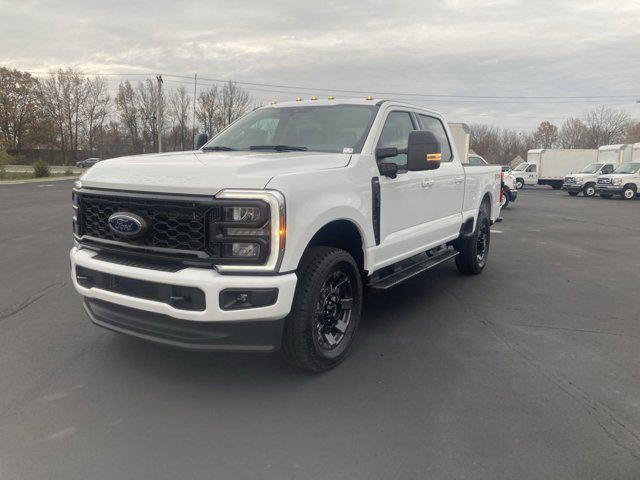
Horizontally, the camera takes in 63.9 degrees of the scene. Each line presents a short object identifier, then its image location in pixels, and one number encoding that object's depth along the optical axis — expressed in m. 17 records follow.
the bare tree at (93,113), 71.12
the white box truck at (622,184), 26.61
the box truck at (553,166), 36.41
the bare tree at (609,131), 80.31
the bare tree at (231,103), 67.88
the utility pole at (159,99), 45.81
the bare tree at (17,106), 63.50
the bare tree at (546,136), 97.31
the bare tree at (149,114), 68.81
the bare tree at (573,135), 88.69
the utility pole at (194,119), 66.60
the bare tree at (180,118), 69.75
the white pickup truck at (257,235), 3.14
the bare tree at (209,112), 67.56
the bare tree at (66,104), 67.62
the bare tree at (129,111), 71.06
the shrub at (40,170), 35.37
